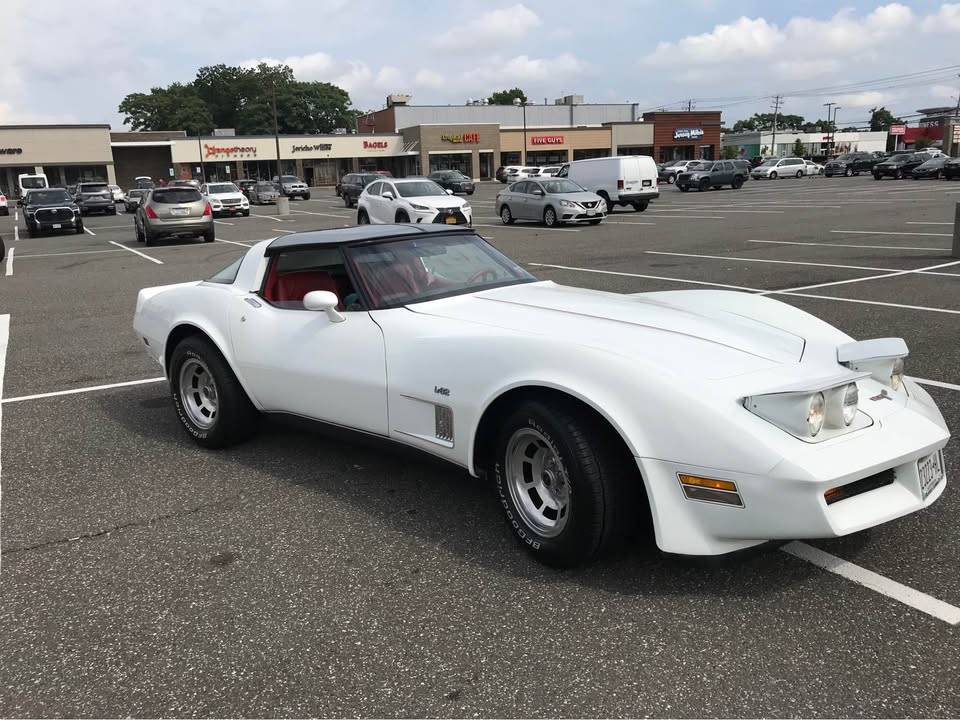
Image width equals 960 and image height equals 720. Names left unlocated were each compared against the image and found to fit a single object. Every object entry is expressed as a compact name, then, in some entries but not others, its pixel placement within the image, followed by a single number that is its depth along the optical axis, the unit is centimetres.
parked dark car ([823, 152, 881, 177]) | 5700
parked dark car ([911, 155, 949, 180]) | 4506
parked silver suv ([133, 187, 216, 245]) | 2117
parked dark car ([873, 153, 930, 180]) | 4644
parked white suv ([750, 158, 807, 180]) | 5819
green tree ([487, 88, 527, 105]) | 15738
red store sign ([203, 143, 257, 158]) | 8081
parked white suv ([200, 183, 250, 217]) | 3528
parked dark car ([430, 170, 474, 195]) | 4867
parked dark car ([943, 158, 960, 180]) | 4322
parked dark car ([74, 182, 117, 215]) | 4203
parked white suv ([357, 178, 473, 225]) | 2188
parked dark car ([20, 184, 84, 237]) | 2655
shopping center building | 7244
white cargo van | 2964
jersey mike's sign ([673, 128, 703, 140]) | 9300
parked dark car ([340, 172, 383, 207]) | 4309
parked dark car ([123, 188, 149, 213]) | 4329
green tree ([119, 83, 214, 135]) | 11712
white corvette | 281
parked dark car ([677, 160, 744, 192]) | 4578
